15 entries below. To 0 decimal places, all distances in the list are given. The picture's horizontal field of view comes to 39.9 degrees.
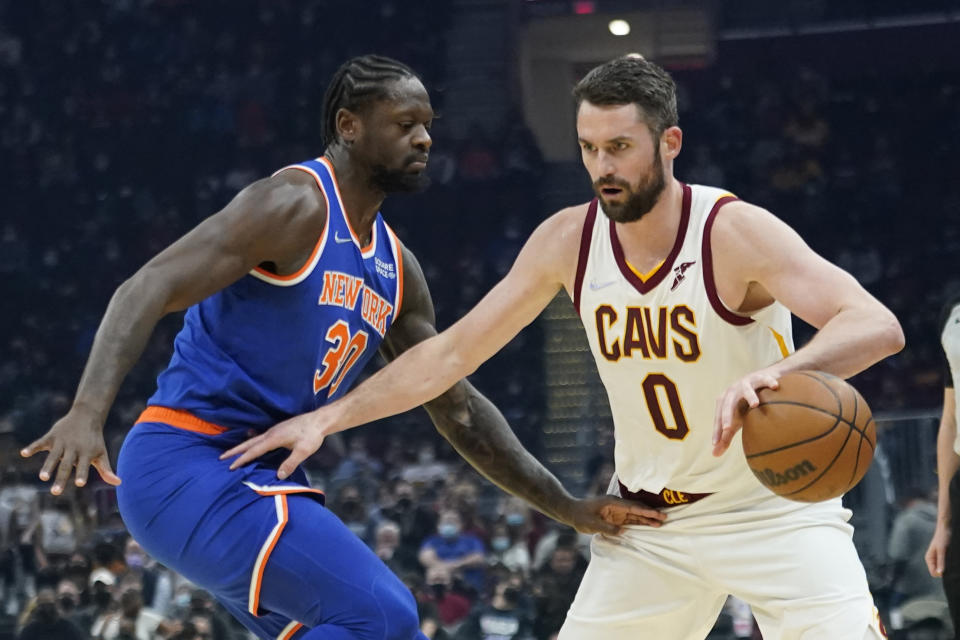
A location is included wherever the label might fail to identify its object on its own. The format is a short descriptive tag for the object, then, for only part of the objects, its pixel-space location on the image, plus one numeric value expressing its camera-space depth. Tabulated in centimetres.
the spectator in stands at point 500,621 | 870
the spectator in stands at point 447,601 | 921
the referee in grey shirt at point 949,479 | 499
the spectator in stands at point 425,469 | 1238
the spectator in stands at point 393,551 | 1002
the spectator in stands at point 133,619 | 898
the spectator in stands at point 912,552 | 813
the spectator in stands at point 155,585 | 962
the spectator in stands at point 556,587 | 859
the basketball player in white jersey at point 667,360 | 347
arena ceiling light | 1878
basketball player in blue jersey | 355
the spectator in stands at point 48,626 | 875
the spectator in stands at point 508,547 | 1013
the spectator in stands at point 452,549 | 1020
